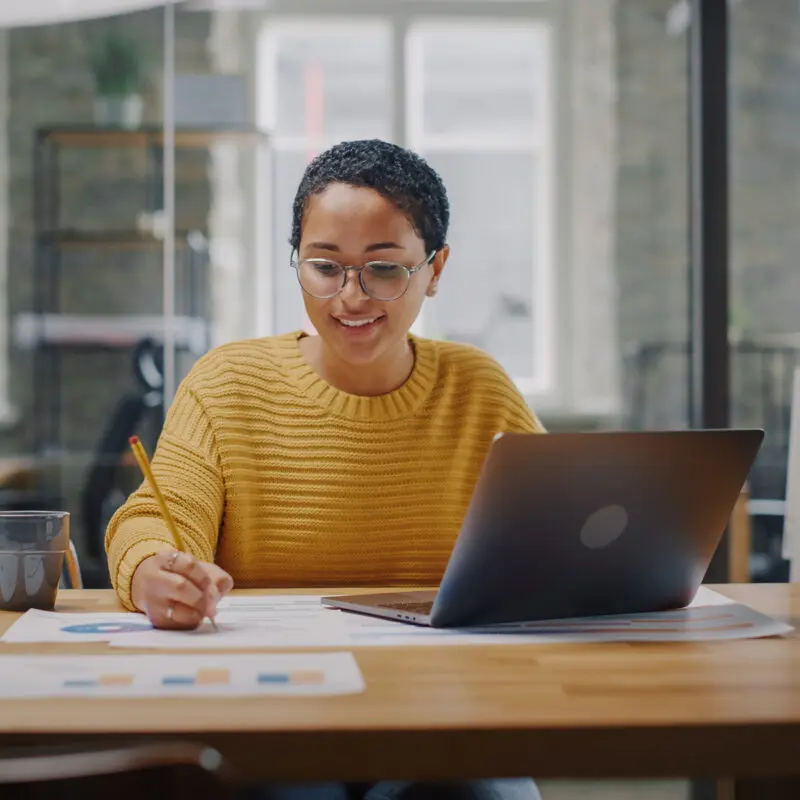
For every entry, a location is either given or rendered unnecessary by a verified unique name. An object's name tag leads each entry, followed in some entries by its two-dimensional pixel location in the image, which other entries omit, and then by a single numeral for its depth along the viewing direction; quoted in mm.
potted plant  4146
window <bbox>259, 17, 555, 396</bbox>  4335
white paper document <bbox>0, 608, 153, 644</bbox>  1616
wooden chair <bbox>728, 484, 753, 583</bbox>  3256
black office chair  3863
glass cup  1730
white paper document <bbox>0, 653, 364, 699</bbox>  1459
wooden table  1367
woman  2011
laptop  1592
